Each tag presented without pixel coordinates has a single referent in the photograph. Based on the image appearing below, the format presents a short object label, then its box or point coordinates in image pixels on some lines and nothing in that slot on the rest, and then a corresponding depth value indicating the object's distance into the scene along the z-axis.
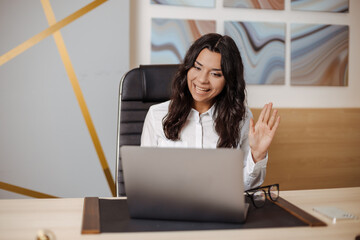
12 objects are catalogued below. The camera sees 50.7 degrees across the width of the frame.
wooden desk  0.95
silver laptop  0.97
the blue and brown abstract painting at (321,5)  2.83
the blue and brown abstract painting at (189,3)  2.63
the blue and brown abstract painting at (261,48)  2.73
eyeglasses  1.25
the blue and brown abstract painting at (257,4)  2.71
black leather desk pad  1.00
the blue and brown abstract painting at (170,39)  2.63
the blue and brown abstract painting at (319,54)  2.86
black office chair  1.89
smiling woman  1.77
